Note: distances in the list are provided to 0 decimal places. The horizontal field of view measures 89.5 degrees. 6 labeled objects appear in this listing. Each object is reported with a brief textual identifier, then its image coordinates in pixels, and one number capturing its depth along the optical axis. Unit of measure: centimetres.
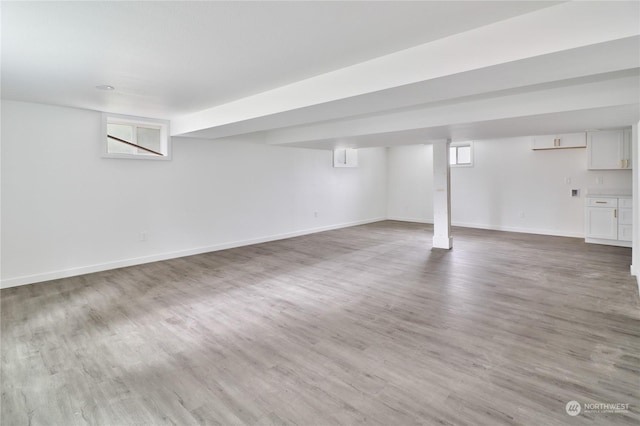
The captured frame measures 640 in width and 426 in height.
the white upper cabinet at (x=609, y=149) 603
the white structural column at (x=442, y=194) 617
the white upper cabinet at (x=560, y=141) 677
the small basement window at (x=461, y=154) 867
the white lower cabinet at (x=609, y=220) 586
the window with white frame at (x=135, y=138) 491
